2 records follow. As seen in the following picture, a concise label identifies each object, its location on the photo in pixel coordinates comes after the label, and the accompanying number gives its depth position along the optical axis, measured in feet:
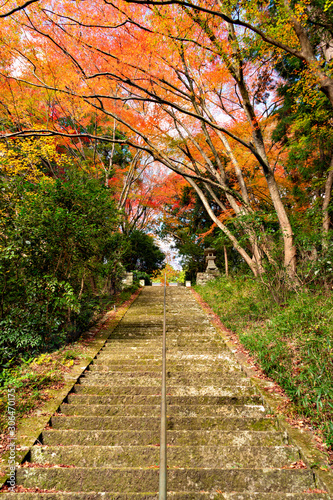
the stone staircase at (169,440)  6.88
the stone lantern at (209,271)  41.42
